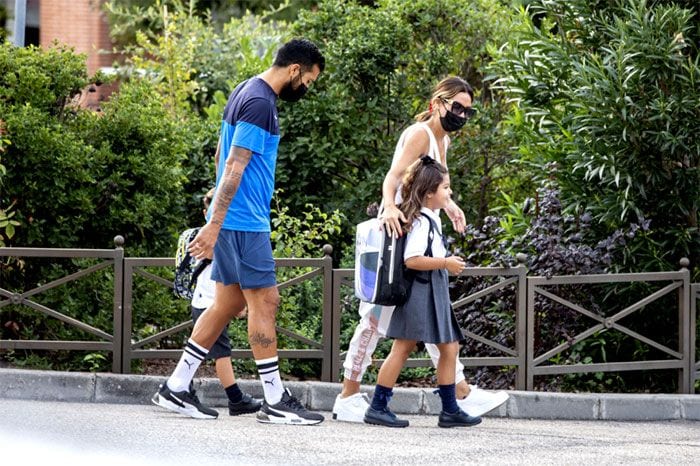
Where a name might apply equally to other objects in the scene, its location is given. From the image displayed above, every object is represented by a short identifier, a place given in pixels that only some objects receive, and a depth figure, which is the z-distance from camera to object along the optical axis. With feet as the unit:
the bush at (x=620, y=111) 58.18
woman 46.50
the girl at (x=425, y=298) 44.91
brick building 166.30
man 43.19
